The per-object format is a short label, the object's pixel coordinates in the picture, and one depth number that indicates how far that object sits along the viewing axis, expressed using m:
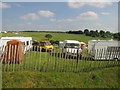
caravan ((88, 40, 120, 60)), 9.60
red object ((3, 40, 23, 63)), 6.48
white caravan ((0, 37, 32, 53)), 12.55
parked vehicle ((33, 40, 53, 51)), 16.31
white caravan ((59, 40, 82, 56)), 13.50
